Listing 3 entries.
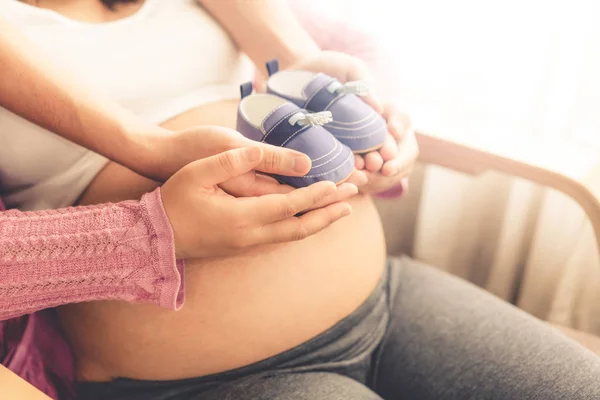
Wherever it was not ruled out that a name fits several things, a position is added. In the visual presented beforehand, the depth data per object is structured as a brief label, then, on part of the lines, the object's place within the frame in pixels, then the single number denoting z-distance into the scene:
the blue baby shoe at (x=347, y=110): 0.76
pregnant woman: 0.71
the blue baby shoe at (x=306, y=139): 0.69
